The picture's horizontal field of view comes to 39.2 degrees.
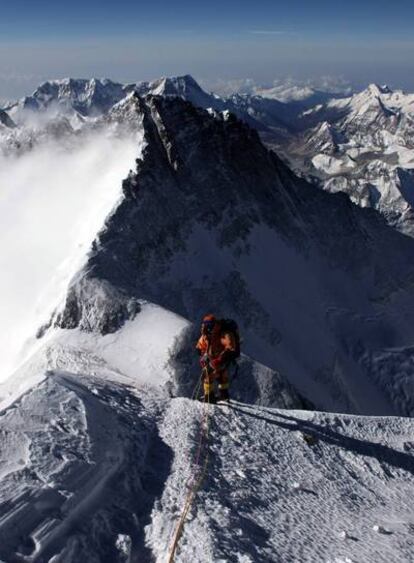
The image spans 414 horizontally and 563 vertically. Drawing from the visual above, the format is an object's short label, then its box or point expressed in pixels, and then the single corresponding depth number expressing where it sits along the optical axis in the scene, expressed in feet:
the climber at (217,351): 70.74
